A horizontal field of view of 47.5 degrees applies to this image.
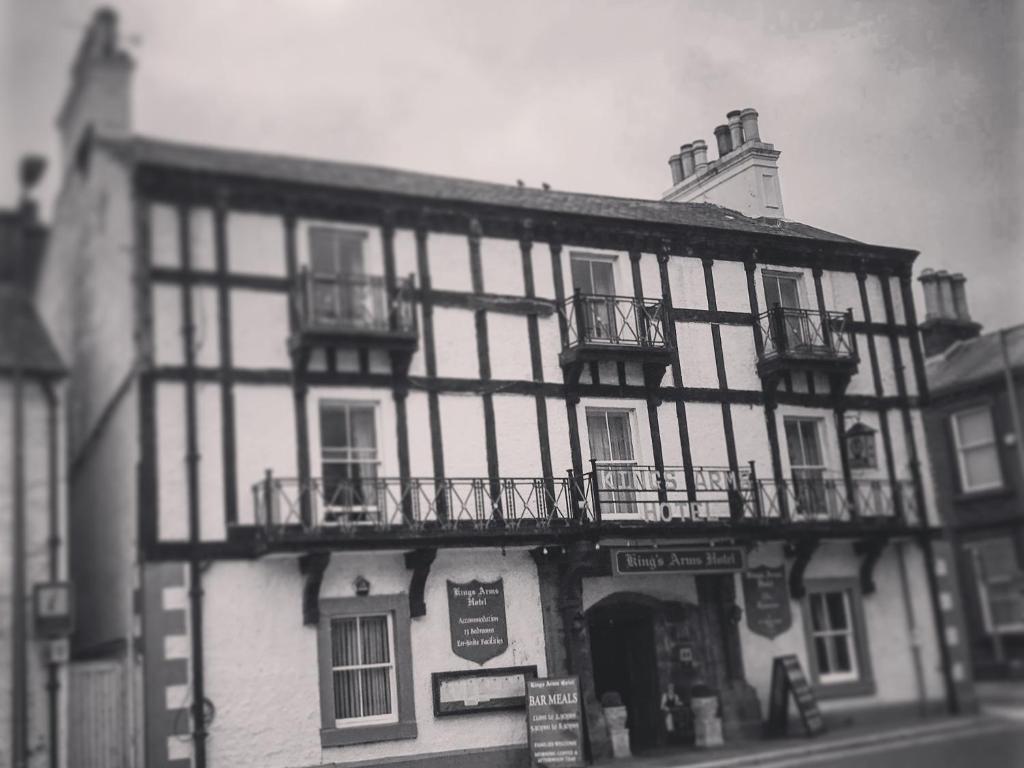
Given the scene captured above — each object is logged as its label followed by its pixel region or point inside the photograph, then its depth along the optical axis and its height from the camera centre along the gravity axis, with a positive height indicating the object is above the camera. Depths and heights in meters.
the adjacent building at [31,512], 7.47 +1.21
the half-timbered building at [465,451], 9.19 +1.83
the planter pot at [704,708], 11.33 -0.71
